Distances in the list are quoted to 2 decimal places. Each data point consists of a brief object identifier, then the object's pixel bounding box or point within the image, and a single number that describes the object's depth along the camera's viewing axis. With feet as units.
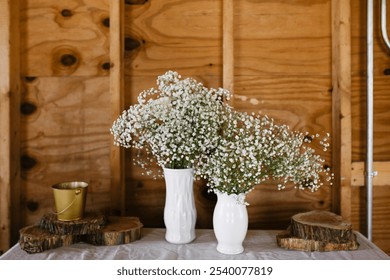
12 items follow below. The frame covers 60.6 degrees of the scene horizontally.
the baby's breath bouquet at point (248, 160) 3.40
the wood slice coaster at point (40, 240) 3.52
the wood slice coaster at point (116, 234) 3.72
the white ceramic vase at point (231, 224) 3.57
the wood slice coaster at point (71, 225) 3.67
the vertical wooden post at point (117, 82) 4.34
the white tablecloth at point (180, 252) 3.48
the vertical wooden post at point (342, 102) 4.27
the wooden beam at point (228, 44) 4.35
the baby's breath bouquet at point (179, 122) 3.59
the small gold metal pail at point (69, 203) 3.69
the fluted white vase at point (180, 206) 3.79
